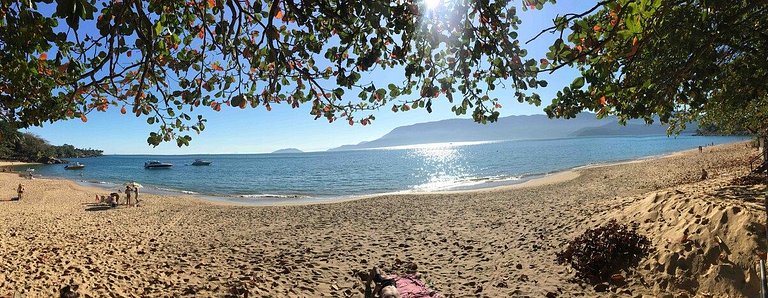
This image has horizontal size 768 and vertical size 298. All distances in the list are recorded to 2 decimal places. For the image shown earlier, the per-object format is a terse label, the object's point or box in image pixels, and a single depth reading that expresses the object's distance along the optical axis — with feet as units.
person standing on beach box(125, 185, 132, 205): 82.12
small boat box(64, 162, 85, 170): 268.41
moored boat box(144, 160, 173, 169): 308.40
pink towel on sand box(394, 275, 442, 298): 21.74
